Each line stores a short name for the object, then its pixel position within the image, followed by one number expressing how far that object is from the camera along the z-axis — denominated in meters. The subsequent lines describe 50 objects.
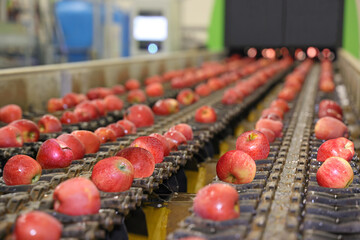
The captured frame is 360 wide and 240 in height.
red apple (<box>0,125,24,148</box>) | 2.76
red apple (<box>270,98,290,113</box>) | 4.12
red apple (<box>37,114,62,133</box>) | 3.23
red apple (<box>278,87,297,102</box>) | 5.04
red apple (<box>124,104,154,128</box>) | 3.49
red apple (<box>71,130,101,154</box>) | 2.59
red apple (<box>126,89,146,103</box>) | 4.80
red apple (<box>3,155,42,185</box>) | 2.02
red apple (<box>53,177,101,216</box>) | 1.62
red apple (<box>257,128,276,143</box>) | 2.88
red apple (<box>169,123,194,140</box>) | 3.03
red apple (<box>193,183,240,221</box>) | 1.59
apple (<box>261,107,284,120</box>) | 3.53
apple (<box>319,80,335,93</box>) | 5.72
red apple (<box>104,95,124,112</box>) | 4.22
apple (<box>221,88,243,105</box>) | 4.75
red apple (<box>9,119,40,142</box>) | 2.94
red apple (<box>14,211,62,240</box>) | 1.42
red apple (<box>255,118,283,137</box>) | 3.05
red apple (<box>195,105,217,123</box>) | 3.70
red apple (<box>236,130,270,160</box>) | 2.42
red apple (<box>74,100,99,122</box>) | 3.62
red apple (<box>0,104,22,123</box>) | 3.51
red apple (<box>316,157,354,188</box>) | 2.00
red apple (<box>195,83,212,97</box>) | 5.54
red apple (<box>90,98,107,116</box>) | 3.92
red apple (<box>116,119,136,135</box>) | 3.19
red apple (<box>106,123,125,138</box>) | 3.05
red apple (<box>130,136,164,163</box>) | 2.32
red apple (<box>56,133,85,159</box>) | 2.42
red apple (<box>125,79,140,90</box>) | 5.93
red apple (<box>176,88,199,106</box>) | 4.73
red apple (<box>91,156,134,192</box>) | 1.87
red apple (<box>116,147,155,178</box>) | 2.09
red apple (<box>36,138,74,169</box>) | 2.22
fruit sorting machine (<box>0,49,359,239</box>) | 1.55
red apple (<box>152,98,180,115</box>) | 4.03
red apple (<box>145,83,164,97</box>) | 5.39
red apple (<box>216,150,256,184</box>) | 2.06
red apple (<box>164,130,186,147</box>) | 2.83
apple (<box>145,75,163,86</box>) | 6.59
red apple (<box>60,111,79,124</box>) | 3.51
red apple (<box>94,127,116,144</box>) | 2.86
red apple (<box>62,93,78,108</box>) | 4.23
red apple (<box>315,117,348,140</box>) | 2.90
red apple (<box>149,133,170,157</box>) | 2.53
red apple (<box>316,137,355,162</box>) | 2.35
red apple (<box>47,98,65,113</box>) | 4.16
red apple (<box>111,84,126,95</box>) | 5.47
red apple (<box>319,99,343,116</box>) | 3.69
